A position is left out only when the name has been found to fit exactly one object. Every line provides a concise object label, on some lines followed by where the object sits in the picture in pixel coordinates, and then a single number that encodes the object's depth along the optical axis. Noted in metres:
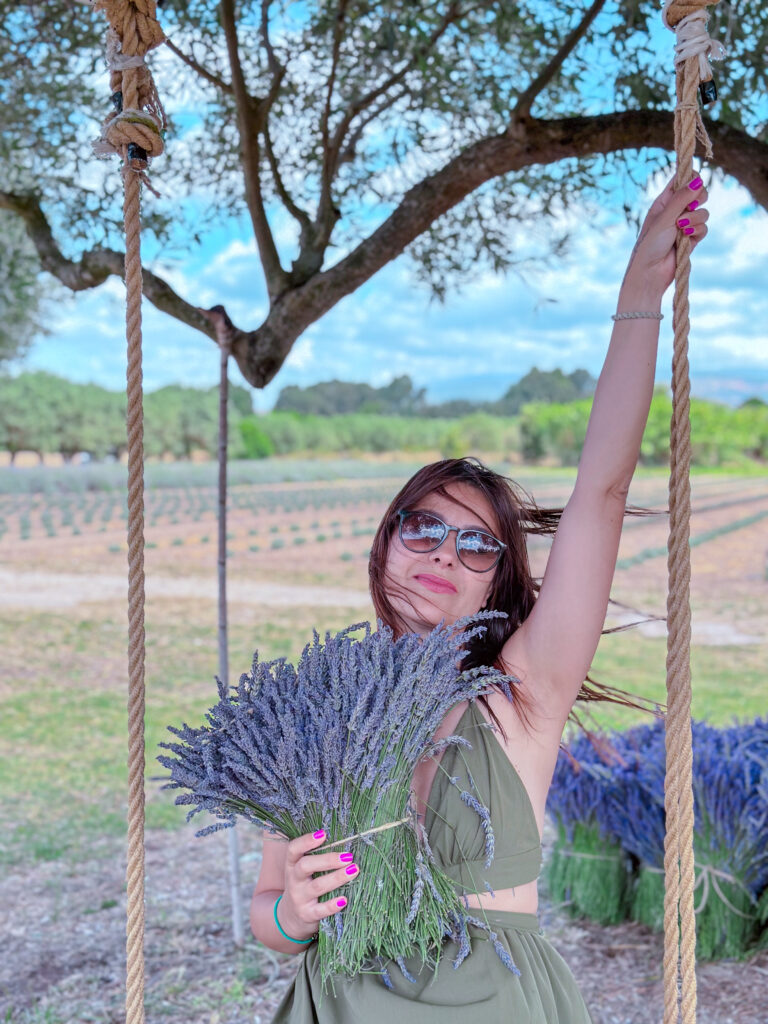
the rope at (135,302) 1.28
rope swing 1.23
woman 1.22
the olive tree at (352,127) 2.63
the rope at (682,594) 1.21
